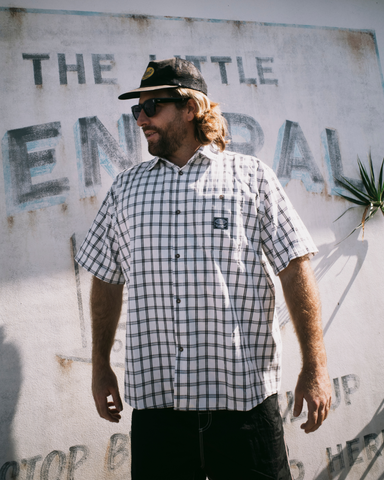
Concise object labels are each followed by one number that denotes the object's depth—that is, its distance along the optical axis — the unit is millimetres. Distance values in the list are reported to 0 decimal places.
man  1486
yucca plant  3156
